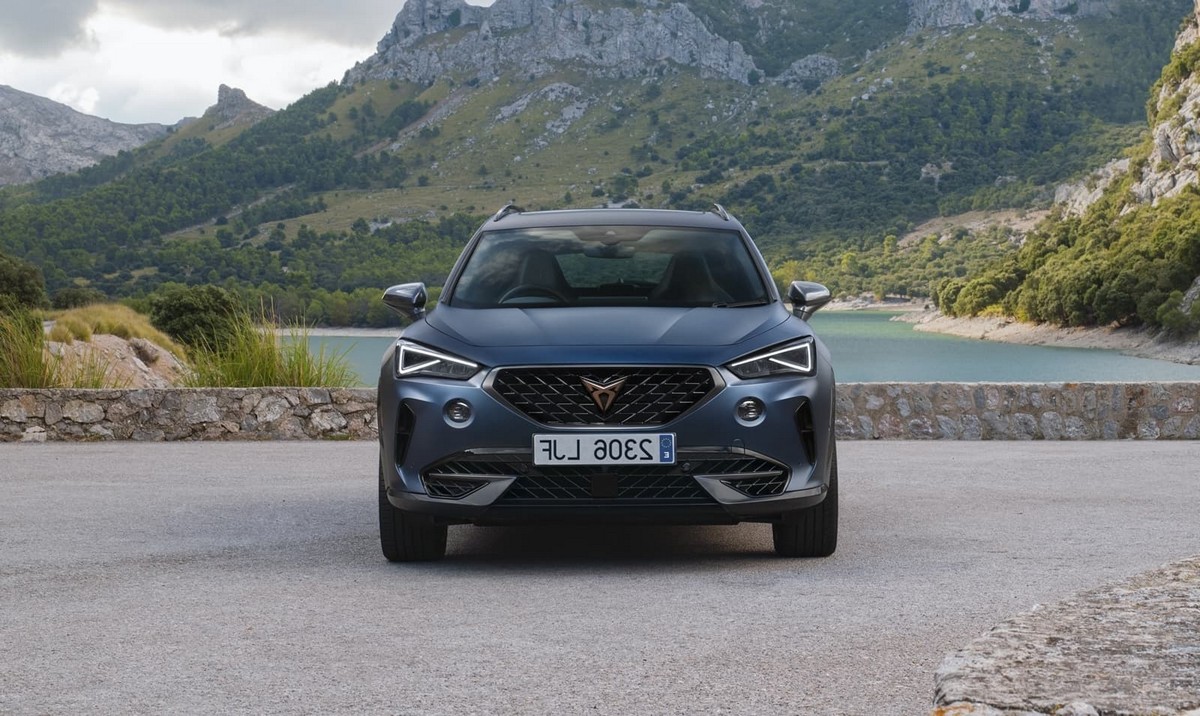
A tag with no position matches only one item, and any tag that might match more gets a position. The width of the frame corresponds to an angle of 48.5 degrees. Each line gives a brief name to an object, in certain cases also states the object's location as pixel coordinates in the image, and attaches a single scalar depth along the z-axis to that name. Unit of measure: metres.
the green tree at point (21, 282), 62.25
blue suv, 5.41
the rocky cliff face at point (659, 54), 193.62
